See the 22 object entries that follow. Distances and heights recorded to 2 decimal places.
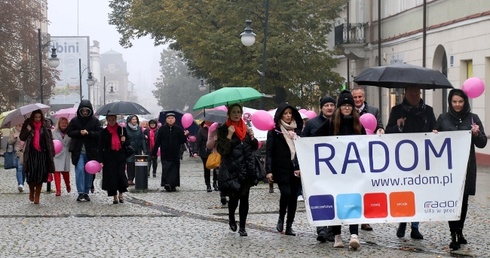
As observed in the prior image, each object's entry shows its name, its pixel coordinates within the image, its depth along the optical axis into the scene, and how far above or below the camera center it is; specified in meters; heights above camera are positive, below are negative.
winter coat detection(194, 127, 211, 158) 23.52 -0.56
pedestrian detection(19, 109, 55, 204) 18.98 -0.66
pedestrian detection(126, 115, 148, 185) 26.30 -0.48
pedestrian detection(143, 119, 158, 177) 31.94 -0.52
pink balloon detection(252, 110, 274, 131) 13.59 -0.08
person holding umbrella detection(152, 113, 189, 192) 23.08 -0.80
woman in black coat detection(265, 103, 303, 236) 13.53 -0.52
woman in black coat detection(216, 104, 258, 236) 13.62 -0.62
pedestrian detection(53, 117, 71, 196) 20.75 -0.68
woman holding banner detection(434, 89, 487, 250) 12.32 -0.16
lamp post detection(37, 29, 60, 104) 50.96 +2.64
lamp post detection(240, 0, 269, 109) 33.38 +2.46
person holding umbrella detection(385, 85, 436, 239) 13.05 -0.03
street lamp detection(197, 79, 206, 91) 84.69 +2.21
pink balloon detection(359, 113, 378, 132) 13.52 -0.08
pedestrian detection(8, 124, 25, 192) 23.19 -0.72
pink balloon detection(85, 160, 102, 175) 19.23 -0.91
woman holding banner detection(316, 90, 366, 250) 12.20 -0.11
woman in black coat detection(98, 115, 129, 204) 18.81 -0.71
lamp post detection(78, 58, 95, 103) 79.47 +2.60
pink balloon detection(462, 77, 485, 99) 12.45 +0.31
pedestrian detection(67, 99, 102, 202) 19.69 -0.47
